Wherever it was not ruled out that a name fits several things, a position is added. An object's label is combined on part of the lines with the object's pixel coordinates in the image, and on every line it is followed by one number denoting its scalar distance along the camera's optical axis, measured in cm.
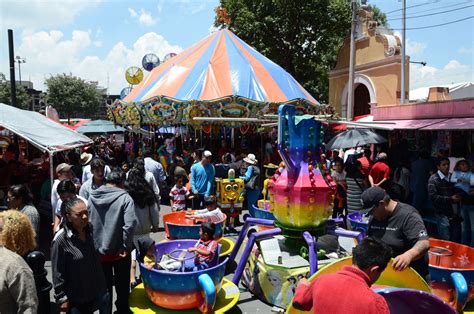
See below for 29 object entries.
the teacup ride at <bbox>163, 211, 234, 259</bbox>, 604
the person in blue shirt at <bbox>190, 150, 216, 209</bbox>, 798
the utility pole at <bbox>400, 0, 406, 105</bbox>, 1806
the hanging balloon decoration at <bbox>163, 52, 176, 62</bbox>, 1875
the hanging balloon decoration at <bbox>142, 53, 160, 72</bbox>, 1995
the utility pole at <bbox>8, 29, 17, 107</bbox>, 1391
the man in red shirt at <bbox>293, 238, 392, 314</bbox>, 214
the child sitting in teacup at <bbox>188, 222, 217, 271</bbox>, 466
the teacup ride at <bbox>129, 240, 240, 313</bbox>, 415
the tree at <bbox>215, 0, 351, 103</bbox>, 2216
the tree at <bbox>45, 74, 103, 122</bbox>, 3966
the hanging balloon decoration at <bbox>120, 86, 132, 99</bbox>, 1984
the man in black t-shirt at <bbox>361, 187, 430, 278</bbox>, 354
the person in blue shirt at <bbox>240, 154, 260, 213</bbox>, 889
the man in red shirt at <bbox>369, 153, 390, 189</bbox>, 804
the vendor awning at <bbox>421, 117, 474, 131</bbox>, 874
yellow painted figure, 820
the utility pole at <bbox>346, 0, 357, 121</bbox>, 1550
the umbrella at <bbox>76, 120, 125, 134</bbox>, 2064
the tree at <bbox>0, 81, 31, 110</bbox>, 3512
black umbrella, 937
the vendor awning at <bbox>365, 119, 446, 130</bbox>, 992
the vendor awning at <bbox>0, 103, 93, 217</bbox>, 658
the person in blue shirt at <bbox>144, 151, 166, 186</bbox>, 808
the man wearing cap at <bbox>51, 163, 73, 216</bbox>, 531
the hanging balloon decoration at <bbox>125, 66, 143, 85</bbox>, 1950
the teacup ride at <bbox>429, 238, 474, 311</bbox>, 408
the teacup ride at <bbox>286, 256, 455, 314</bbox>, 268
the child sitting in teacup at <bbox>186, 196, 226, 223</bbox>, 646
